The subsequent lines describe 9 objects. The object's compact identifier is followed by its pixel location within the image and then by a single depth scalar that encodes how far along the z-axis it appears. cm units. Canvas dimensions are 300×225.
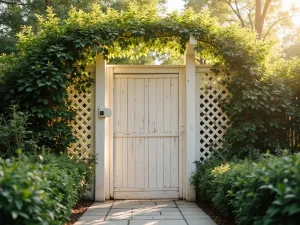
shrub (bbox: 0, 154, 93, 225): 202
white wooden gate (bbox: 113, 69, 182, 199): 574
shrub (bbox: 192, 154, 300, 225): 201
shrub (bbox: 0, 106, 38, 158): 452
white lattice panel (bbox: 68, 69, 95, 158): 562
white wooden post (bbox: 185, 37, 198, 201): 553
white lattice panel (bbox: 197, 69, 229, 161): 568
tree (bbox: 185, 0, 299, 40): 1584
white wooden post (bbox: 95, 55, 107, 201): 551
